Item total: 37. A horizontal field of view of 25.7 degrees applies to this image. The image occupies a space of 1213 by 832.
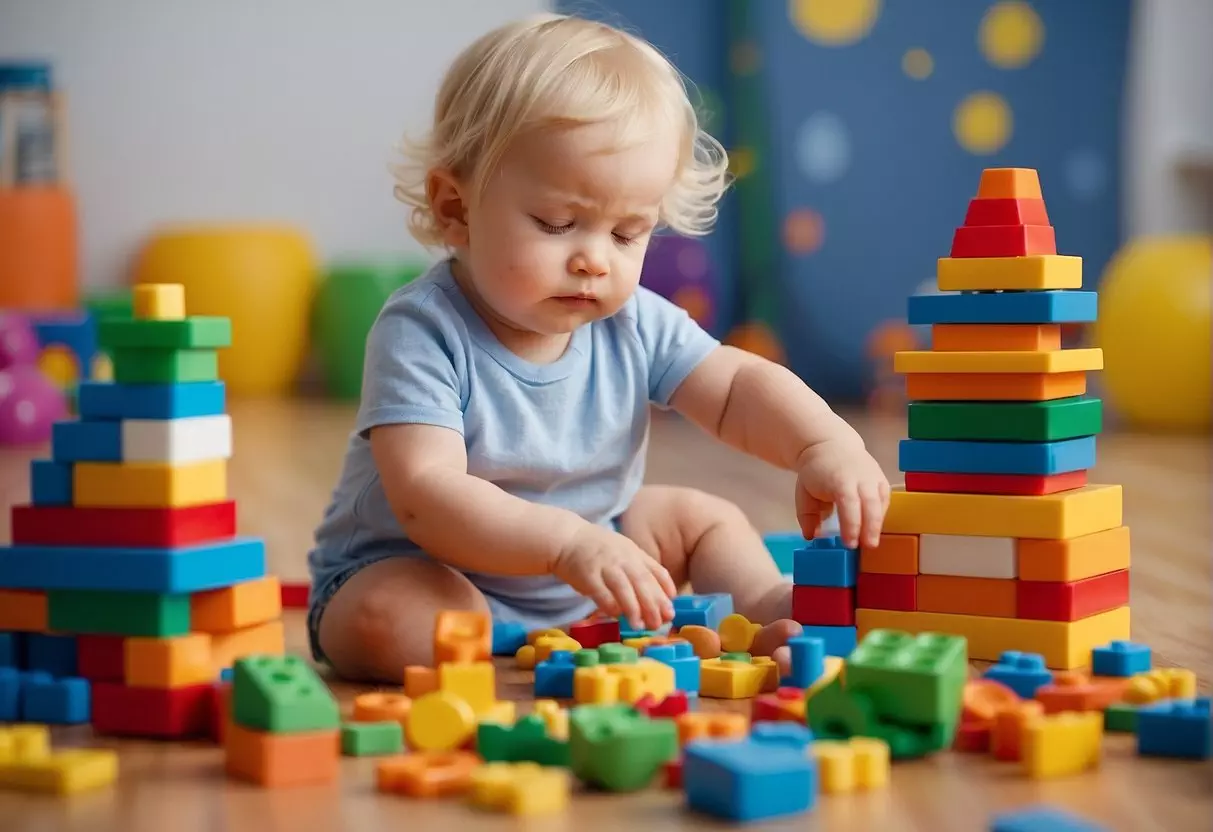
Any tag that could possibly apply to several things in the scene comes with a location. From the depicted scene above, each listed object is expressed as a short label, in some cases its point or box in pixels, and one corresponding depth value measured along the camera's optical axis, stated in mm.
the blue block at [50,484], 1190
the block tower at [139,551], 1169
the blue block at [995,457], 1318
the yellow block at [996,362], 1313
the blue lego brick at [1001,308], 1318
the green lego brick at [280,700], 1092
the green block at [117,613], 1168
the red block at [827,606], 1343
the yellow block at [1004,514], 1309
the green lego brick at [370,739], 1139
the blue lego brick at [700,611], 1363
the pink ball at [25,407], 2717
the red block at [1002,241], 1326
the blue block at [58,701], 1185
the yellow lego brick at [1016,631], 1307
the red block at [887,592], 1341
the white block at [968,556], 1319
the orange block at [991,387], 1320
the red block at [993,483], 1323
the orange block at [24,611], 1198
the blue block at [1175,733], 1133
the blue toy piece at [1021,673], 1219
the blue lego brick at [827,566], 1339
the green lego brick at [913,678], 1111
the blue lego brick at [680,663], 1261
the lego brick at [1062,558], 1306
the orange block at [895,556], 1339
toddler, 1317
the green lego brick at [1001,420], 1318
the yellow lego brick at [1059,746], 1106
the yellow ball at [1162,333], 2770
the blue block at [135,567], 1164
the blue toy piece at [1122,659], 1261
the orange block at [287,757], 1091
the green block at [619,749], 1077
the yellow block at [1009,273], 1319
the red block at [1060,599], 1306
